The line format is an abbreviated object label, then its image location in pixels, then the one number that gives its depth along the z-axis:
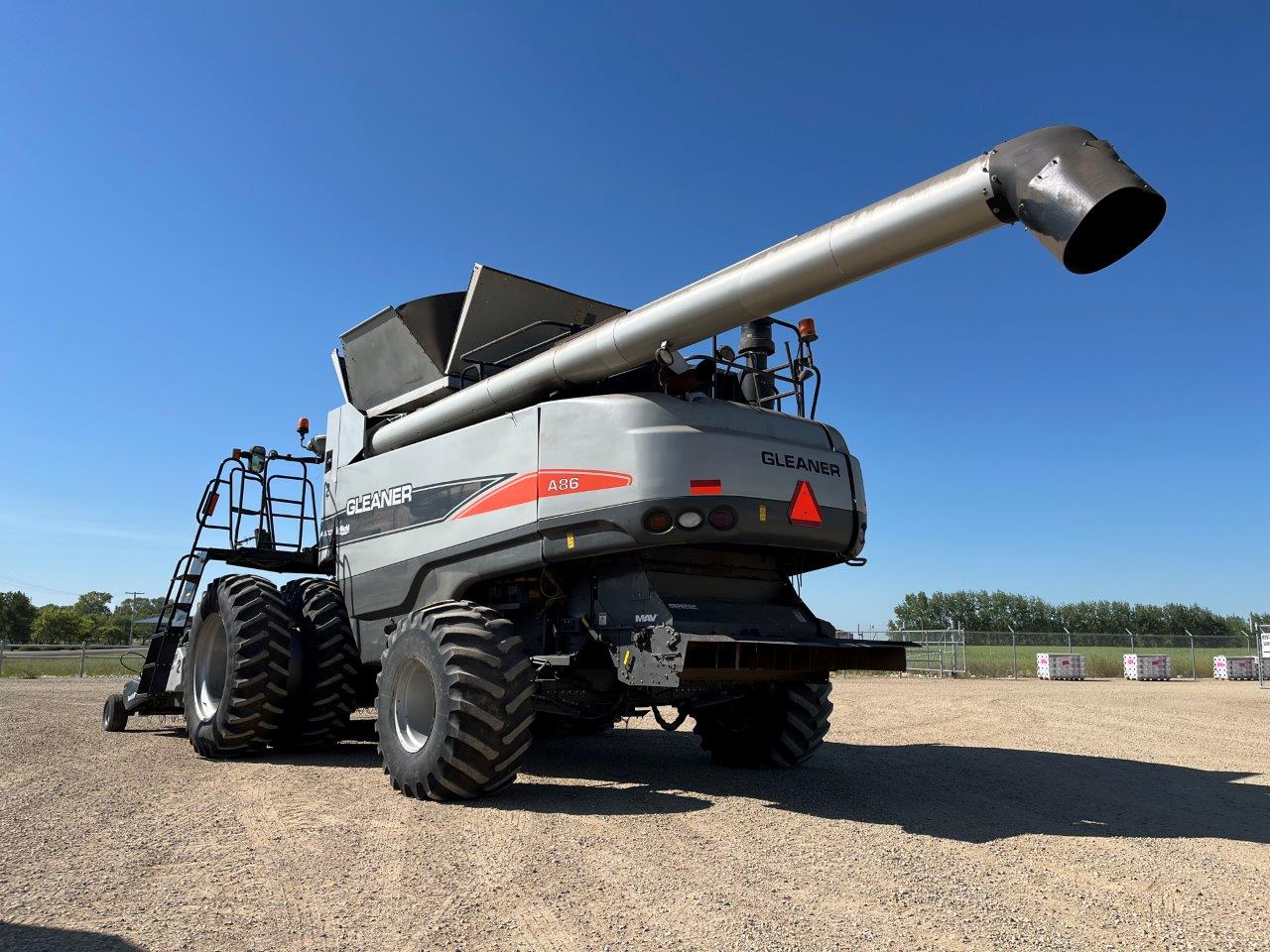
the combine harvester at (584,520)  5.30
